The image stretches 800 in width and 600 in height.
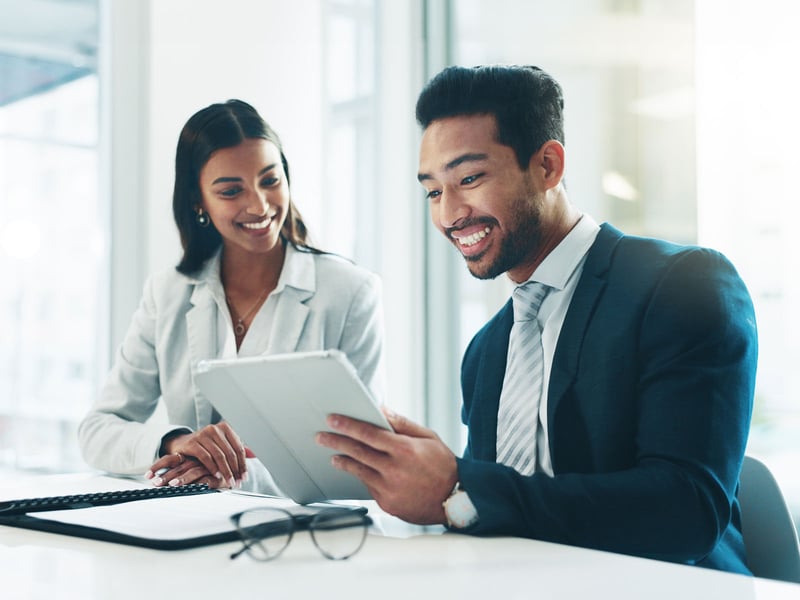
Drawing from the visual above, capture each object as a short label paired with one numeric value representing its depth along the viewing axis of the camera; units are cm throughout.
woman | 226
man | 120
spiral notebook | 116
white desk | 93
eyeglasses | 109
